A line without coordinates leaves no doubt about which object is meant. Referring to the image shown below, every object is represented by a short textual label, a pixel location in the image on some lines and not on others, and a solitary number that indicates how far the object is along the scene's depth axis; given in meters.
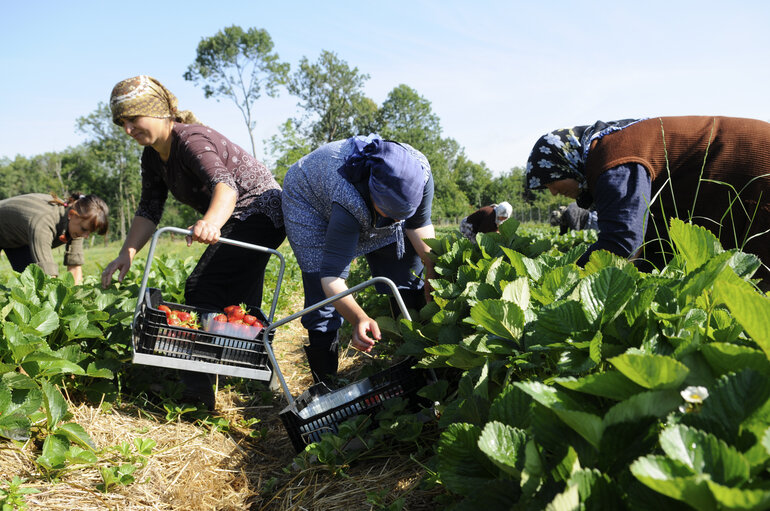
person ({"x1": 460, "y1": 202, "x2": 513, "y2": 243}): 7.70
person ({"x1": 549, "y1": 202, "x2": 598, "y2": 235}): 9.95
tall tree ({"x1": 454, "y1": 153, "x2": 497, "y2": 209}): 69.75
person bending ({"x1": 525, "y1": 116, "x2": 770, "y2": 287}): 2.52
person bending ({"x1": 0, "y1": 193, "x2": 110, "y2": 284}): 4.89
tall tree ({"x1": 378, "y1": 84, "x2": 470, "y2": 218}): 59.16
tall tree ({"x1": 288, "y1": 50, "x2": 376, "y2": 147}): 53.31
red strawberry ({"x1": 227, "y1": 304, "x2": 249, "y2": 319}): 3.04
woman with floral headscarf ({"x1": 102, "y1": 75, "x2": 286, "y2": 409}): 3.10
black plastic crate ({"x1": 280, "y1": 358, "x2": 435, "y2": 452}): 2.39
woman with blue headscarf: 2.55
